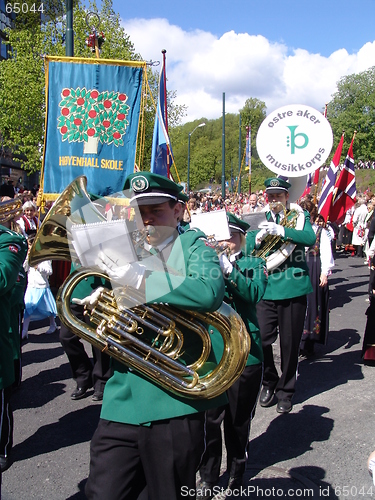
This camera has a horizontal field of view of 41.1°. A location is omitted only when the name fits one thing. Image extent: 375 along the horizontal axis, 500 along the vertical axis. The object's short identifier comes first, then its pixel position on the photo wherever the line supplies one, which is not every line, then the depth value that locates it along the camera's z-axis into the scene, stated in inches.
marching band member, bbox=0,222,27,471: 110.2
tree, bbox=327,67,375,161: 2130.8
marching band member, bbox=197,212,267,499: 119.6
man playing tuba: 73.5
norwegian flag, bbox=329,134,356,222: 363.9
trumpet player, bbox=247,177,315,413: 173.0
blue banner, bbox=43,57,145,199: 245.1
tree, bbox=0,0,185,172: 771.4
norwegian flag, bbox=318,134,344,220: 347.9
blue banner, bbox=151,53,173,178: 218.7
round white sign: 194.9
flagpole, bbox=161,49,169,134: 227.8
